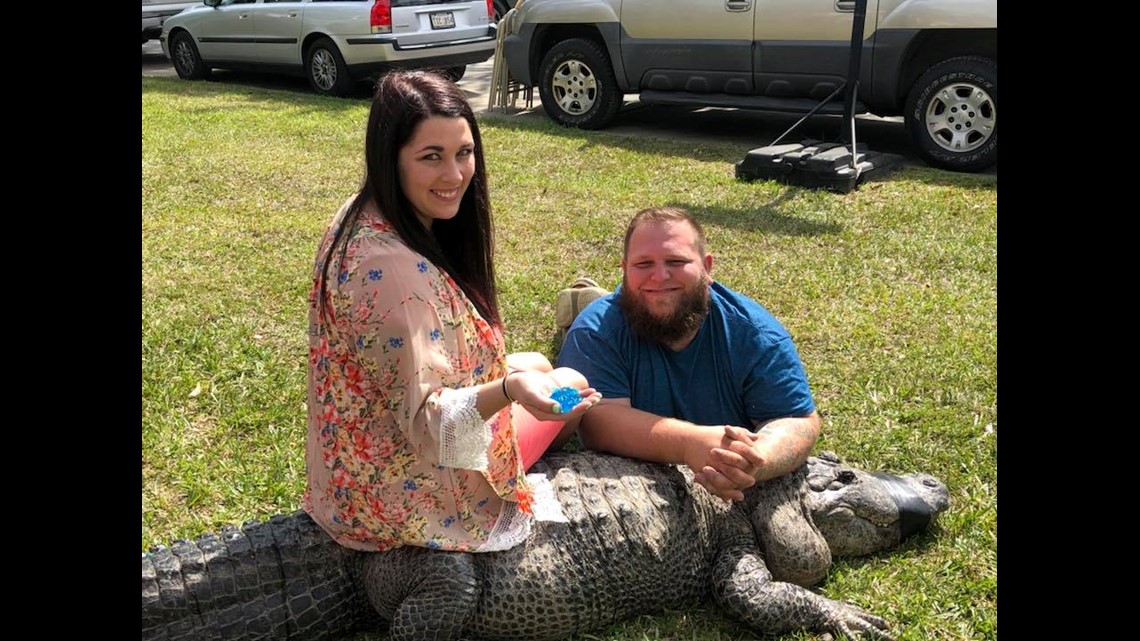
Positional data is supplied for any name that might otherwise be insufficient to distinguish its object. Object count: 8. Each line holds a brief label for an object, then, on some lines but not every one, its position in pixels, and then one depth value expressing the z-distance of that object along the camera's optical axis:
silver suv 8.42
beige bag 5.18
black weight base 8.07
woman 2.77
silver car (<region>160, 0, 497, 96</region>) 12.46
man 3.71
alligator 3.06
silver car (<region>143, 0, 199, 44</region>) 17.14
